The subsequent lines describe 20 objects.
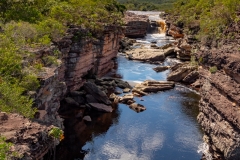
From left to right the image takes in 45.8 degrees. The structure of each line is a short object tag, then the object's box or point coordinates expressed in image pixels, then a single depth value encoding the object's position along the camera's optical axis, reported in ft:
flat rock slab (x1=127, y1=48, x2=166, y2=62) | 151.84
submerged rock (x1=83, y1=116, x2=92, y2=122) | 83.97
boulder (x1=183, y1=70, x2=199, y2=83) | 119.34
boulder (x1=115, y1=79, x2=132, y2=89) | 112.94
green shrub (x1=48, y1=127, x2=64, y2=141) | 33.50
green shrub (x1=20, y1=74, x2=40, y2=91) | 45.75
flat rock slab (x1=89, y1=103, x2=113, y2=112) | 90.43
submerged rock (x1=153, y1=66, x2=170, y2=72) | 136.62
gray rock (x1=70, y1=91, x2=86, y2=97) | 95.86
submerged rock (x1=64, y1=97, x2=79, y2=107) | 91.71
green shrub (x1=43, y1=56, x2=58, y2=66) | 59.39
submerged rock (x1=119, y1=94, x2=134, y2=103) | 98.49
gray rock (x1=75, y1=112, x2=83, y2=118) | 86.01
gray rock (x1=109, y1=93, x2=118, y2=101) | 100.58
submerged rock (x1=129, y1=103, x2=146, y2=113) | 92.03
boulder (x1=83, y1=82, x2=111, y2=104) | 95.61
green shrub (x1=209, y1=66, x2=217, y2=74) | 66.51
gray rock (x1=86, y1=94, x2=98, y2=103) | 94.64
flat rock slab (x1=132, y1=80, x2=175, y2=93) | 109.09
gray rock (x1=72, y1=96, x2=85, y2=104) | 94.02
